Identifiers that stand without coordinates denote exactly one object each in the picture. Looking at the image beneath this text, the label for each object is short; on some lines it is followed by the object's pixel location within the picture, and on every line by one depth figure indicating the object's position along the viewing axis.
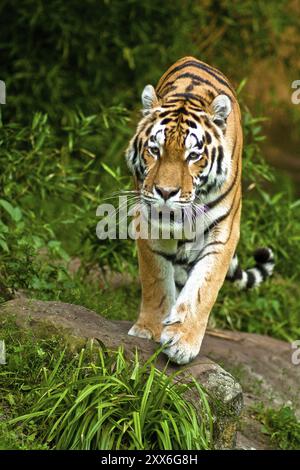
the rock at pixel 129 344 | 8.56
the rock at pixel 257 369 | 10.80
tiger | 8.92
